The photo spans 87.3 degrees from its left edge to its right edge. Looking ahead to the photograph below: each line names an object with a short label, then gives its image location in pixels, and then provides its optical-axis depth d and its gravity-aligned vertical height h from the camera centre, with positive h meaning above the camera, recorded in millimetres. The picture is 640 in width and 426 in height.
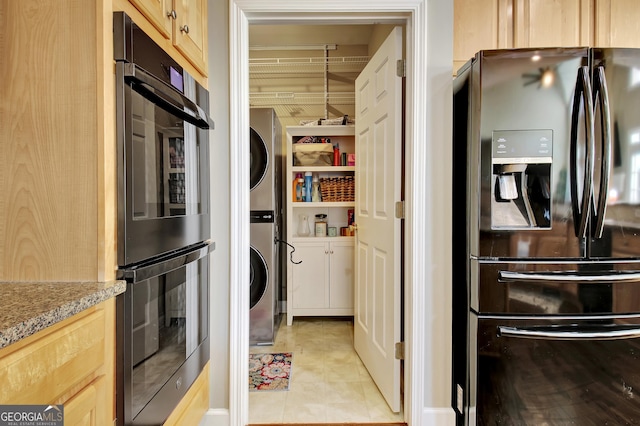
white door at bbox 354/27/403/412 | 1810 -58
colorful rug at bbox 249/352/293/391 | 2154 -1147
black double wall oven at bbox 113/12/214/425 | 940 -66
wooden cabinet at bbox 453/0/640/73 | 1653 +920
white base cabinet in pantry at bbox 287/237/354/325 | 3166 -677
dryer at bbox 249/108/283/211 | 2693 +382
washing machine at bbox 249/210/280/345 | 2717 -604
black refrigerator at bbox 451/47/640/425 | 1385 -126
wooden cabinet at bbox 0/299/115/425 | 617 -343
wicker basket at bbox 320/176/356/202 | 3252 +171
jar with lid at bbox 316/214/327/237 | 3367 -226
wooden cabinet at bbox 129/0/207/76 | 1115 +699
